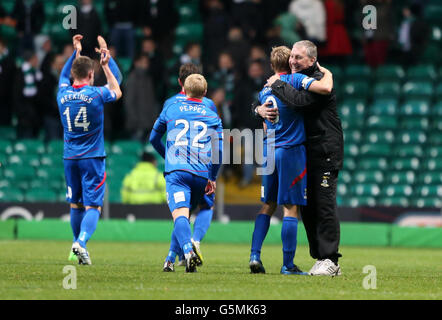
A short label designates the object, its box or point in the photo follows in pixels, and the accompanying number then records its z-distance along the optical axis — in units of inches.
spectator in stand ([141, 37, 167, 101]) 839.7
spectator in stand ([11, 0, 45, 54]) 900.6
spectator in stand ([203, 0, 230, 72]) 850.1
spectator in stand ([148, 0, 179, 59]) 876.6
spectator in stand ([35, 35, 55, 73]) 843.4
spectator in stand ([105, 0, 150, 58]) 847.7
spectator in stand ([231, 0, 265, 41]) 852.6
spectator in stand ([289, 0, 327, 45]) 840.3
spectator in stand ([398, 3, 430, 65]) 859.4
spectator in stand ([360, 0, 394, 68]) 842.8
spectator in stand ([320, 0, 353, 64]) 852.0
